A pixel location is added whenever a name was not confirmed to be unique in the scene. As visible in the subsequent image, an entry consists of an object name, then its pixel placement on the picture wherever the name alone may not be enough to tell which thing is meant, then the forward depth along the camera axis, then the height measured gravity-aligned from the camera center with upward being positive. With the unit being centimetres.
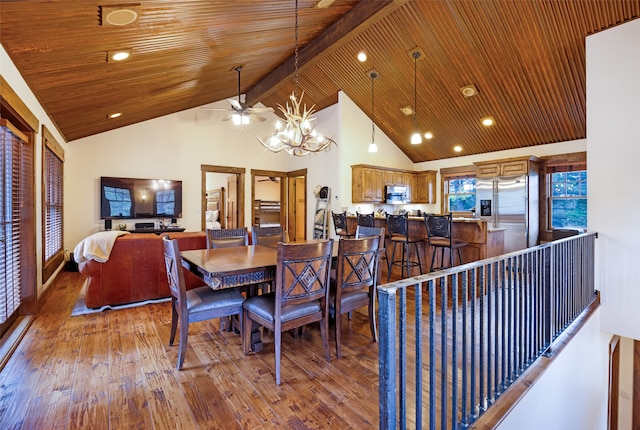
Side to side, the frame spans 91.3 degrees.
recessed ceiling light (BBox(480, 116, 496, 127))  629 +183
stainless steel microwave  758 +42
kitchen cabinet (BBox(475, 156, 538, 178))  621 +92
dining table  225 -41
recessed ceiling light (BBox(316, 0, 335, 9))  385 +261
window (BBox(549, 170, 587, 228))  613 +24
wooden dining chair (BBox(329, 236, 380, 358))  249 -54
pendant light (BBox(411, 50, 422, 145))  534 +240
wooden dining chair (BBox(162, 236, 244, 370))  238 -72
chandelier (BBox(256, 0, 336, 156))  368 +94
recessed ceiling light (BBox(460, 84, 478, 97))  568 +223
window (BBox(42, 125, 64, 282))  405 +15
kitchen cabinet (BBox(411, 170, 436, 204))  823 +63
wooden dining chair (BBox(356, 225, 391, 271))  294 -23
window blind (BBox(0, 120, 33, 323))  281 +7
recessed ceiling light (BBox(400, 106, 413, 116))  675 +221
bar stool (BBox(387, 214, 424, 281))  496 -44
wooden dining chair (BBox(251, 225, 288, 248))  383 -30
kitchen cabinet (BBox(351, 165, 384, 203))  705 +63
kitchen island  462 -42
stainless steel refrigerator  625 +7
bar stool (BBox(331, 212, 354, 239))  594 -26
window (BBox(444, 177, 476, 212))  771 +43
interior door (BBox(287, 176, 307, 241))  866 +13
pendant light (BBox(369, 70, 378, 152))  581 +230
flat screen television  630 +30
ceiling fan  554 +181
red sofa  357 -71
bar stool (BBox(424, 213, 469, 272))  441 -32
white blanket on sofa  343 -40
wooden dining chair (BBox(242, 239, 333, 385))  222 -62
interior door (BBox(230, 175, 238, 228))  812 +27
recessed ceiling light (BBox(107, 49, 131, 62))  306 +158
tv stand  646 -37
